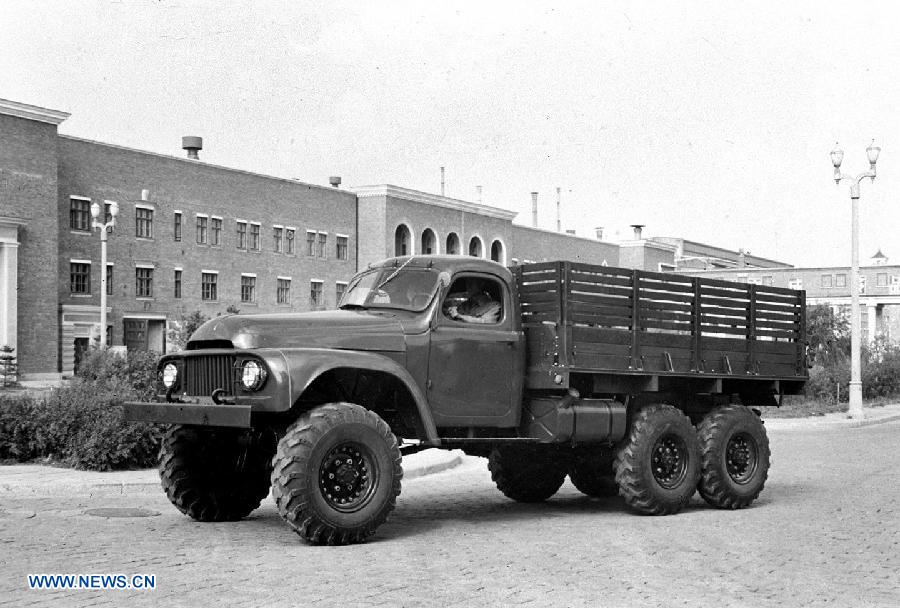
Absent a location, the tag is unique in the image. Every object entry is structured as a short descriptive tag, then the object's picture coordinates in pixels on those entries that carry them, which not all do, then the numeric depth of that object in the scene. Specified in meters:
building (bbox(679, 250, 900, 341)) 109.69
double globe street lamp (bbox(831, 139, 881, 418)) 31.67
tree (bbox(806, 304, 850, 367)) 62.44
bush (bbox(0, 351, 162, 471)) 14.53
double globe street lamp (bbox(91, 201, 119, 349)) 36.75
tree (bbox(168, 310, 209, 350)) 40.94
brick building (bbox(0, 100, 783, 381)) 49.78
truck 9.38
